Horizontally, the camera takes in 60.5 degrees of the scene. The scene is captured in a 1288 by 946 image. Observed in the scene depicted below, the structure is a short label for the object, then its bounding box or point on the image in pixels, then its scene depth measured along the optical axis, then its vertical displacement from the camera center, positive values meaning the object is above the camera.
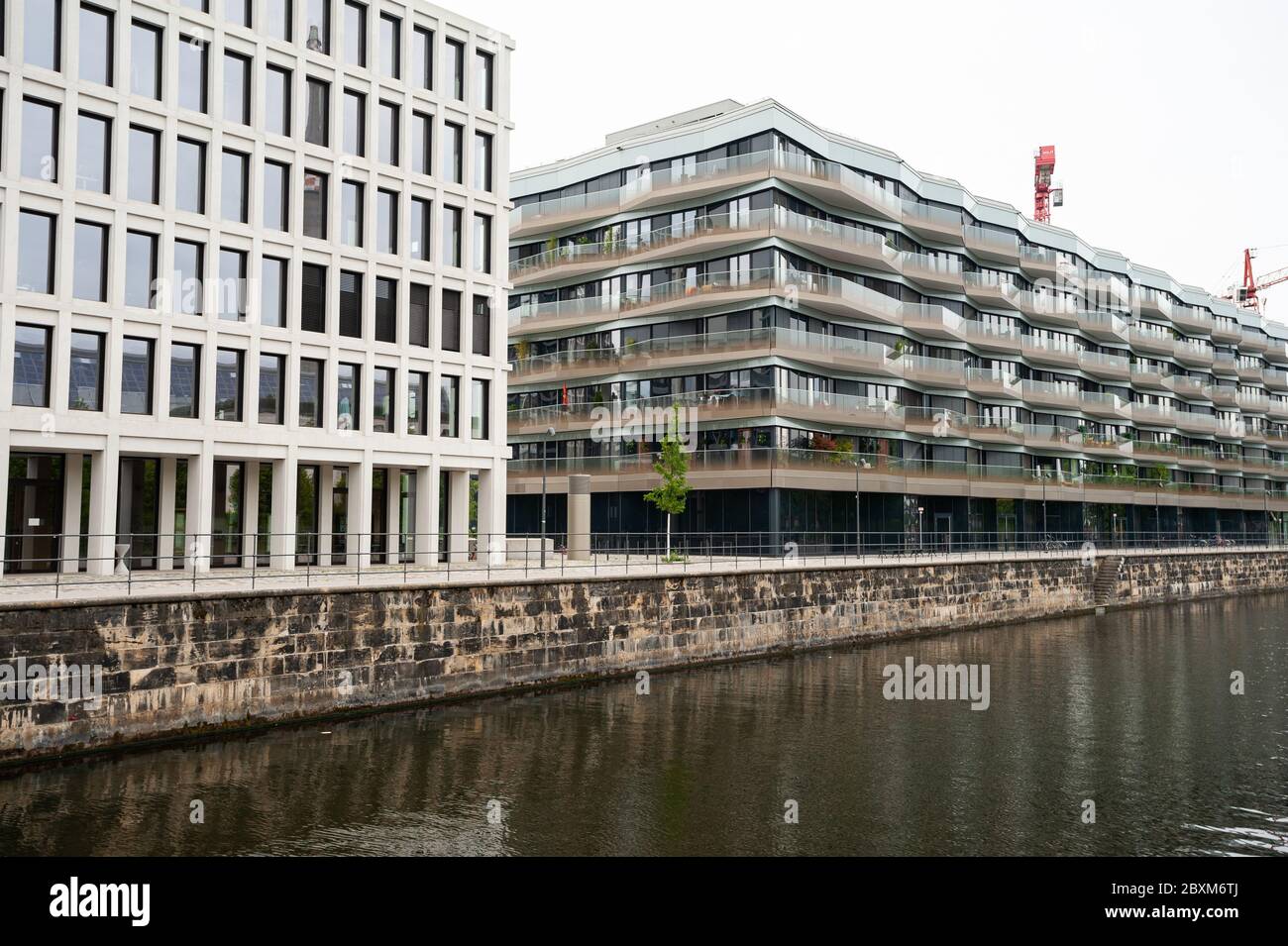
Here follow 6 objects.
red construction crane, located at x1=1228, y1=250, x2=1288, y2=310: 126.26 +32.25
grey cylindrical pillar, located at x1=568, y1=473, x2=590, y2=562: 37.03 +1.23
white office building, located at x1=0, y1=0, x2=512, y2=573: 25.98 +7.30
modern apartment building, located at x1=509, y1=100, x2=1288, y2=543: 46.22 +10.11
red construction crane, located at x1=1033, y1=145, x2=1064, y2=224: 102.69 +34.51
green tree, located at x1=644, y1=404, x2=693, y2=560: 42.28 +2.68
